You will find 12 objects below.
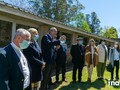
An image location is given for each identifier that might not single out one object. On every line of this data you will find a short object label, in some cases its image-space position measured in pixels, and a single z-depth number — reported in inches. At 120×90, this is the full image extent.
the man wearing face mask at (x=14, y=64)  56.1
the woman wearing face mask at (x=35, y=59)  95.6
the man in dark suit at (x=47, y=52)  116.8
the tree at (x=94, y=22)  1401.4
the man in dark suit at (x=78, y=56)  166.5
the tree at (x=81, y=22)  915.3
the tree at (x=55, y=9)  749.1
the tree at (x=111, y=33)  1154.2
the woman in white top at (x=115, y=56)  188.0
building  133.1
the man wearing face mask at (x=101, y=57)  184.8
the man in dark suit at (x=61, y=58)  162.6
